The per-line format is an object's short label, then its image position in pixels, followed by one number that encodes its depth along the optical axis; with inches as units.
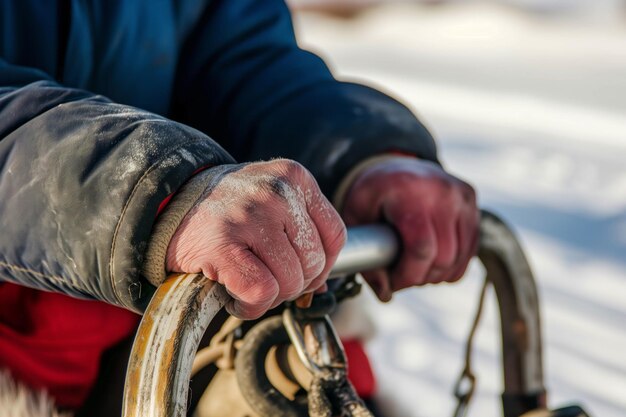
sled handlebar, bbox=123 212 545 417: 33.4
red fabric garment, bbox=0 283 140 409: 42.8
